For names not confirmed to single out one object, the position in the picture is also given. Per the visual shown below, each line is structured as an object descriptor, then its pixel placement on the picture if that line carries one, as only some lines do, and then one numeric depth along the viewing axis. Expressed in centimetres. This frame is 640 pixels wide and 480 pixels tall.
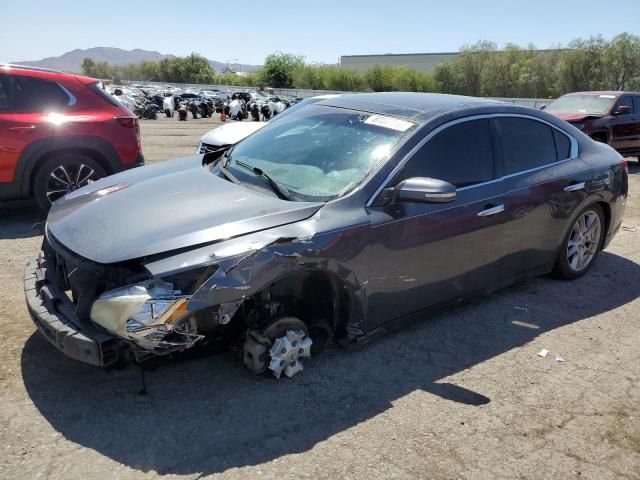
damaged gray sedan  280
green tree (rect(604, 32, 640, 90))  4700
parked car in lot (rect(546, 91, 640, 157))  1162
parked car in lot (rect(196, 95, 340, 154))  738
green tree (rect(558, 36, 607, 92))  4897
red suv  609
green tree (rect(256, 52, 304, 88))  9762
